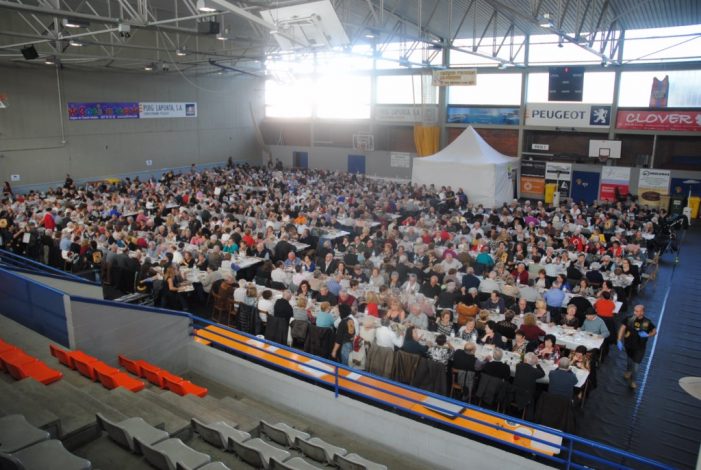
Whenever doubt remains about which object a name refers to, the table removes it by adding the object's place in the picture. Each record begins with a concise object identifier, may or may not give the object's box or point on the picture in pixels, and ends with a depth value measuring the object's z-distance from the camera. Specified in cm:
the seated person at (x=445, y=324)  874
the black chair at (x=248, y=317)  980
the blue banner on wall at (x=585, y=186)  2378
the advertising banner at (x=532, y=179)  2528
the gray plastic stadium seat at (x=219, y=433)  566
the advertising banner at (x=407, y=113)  2686
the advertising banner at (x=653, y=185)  2186
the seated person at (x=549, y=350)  792
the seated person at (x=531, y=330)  850
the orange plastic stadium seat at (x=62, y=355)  737
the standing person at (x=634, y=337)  854
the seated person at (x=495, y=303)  974
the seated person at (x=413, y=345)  795
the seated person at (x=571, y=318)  904
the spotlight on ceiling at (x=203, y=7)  1103
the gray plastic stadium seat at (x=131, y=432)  517
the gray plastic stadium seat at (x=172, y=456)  475
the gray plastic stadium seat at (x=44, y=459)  388
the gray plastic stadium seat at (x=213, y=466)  463
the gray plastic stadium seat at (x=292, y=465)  489
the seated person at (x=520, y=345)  805
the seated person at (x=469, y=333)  857
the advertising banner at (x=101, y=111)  2467
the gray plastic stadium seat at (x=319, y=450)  567
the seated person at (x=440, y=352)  782
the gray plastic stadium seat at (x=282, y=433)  608
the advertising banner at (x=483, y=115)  2567
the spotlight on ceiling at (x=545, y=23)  1443
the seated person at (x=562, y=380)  710
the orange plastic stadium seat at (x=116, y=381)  694
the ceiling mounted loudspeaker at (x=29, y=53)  1767
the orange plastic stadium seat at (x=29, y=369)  667
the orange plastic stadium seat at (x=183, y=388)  737
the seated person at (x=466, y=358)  765
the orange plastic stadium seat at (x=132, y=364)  789
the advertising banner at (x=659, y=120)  2114
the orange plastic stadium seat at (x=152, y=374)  759
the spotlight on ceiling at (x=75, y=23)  1164
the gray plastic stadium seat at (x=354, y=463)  526
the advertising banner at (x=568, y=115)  2317
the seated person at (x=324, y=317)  898
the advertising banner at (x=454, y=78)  2077
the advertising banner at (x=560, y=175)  2428
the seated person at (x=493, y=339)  838
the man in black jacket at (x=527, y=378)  722
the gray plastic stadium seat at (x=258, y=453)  521
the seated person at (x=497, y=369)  743
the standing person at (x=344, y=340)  845
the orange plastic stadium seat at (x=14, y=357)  686
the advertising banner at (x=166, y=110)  2788
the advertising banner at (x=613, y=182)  2278
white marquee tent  2225
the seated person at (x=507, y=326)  879
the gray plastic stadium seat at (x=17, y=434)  430
